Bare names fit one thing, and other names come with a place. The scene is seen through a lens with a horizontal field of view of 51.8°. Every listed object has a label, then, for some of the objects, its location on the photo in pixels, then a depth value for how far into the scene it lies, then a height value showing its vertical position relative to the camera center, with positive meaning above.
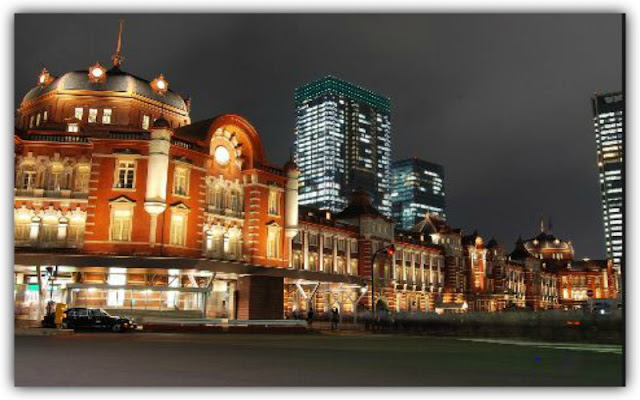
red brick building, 42.38 +4.04
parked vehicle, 34.09 -2.94
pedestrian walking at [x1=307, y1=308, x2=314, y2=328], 46.97 -3.49
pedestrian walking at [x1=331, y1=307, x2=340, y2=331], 45.64 -3.53
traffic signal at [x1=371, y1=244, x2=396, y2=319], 44.78 +1.41
